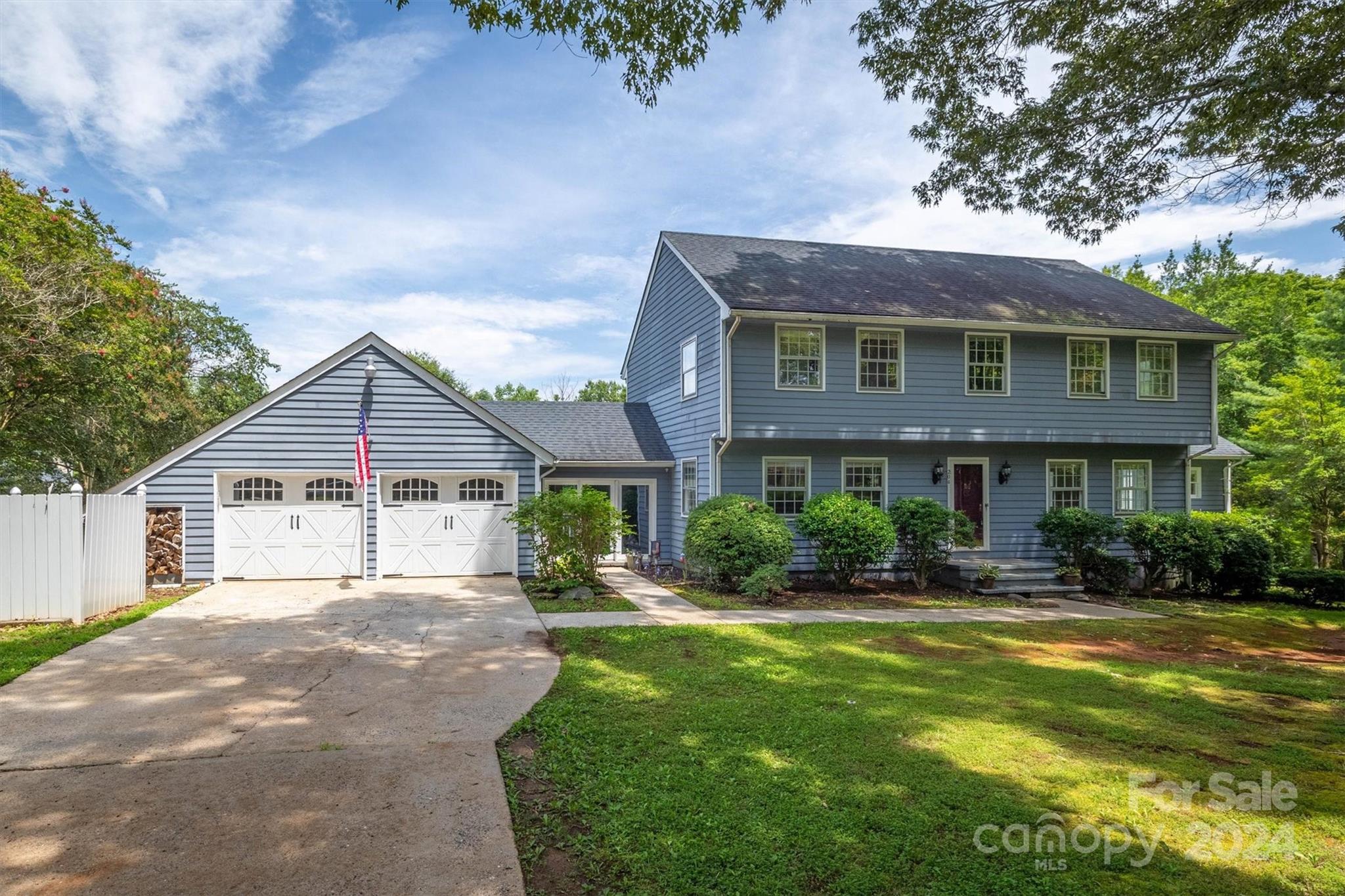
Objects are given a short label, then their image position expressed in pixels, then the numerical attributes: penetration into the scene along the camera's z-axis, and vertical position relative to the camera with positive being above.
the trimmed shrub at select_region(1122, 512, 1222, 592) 13.05 -1.46
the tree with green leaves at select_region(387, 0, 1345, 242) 6.52 +4.59
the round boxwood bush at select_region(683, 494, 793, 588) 11.88 -1.26
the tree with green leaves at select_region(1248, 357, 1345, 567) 18.25 +0.51
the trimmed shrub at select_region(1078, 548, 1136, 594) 13.52 -2.06
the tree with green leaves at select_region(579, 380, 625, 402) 49.12 +5.82
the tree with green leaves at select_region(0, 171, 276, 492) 11.73 +2.38
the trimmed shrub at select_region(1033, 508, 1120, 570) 13.30 -1.26
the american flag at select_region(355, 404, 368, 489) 12.64 +0.16
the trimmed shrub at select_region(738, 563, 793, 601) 11.38 -1.91
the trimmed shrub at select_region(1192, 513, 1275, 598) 13.19 -1.75
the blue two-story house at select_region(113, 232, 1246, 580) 12.91 +0.86
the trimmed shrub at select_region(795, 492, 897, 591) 12.09 -1.15
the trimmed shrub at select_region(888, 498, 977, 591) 12.49 -1.19
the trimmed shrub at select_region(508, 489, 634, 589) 11.70 -1.04
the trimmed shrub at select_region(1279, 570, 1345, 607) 12.59 -2.19
